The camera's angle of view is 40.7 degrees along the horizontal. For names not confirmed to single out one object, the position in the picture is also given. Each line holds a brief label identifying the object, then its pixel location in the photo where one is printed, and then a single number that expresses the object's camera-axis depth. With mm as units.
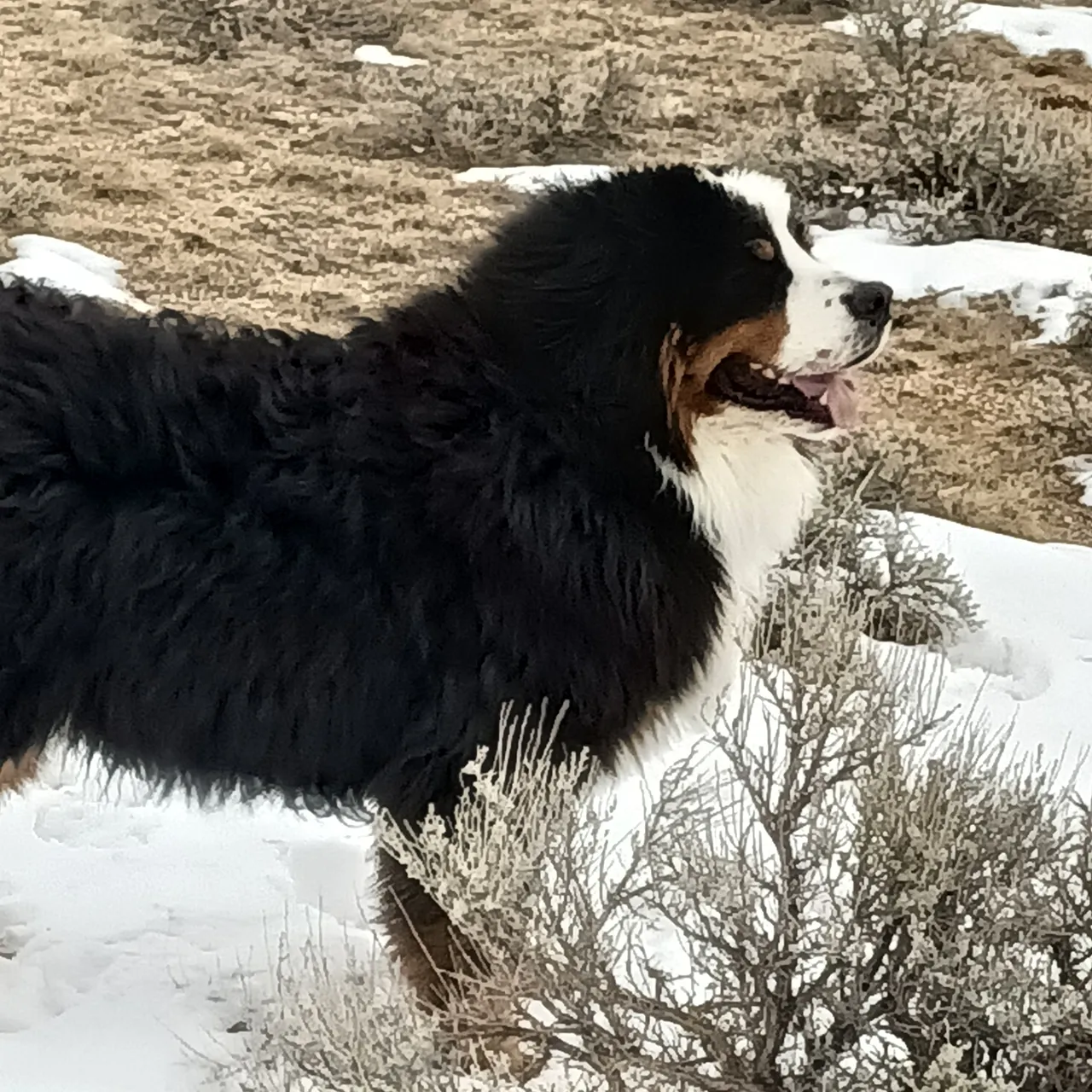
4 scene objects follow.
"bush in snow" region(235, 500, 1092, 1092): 2334
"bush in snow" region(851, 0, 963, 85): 8438
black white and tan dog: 2584
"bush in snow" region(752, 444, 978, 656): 4418
